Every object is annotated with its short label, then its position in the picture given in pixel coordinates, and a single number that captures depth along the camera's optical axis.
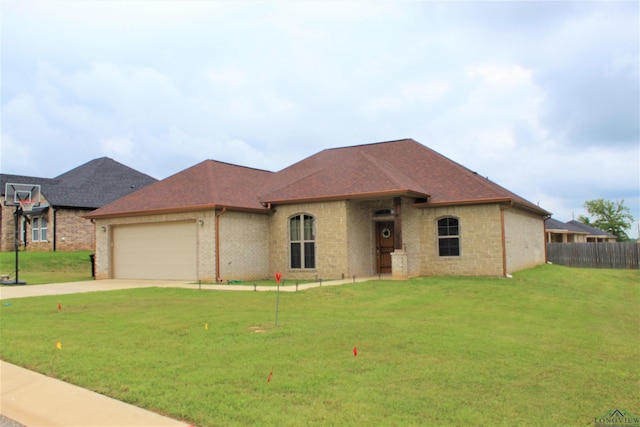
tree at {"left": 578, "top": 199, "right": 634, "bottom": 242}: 74.44
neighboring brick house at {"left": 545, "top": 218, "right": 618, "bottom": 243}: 40.66
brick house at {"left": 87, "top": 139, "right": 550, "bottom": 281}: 19.00
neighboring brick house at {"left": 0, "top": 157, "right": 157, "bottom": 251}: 31.22
